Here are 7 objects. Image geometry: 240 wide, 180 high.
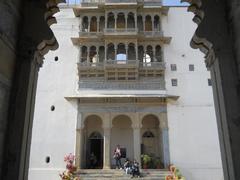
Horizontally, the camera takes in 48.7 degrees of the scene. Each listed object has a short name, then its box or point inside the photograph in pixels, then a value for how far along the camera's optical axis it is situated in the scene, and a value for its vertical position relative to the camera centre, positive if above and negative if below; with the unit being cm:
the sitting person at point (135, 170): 1568 -45
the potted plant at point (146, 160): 1725 +12
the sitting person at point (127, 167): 1597 -25
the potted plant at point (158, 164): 1746 -11
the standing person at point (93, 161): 1869 +14
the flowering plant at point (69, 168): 1545 -31
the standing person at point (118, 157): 1706 +36
